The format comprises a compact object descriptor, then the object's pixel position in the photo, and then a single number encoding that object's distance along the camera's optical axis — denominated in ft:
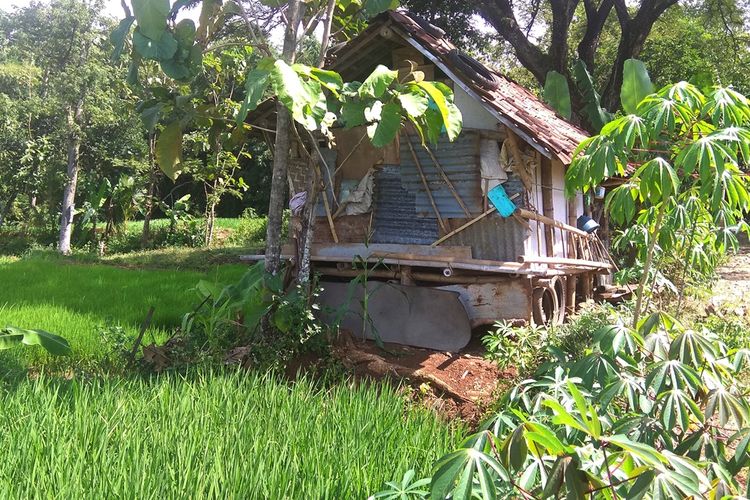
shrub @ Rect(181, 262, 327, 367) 16.02
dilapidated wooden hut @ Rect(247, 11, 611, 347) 19.45
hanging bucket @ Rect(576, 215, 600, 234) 26.32
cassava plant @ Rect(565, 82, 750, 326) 8.40
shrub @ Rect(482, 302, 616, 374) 15.29
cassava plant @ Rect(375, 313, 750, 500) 4.50
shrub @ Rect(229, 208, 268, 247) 57.57
